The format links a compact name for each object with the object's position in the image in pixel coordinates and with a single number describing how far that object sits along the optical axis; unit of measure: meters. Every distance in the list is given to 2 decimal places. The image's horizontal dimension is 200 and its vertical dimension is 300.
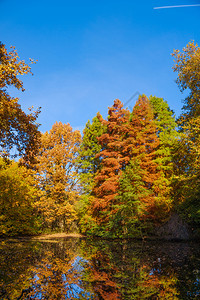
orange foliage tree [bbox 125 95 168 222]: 18.03
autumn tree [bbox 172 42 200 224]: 10.05
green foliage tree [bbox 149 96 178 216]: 17.94
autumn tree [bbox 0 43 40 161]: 8.33
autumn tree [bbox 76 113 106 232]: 24.09
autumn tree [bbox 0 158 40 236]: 19.30
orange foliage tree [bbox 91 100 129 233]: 20.58
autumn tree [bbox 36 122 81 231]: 25.12
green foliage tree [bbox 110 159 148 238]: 16.86
